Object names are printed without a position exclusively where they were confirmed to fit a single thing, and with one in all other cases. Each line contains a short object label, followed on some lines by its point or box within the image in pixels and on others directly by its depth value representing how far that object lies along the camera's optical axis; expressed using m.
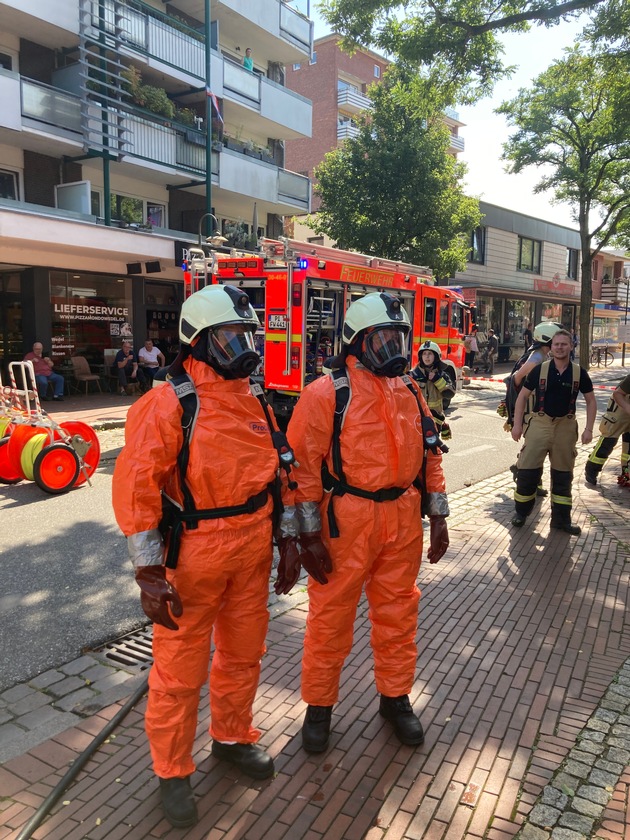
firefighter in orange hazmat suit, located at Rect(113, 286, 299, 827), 2.41
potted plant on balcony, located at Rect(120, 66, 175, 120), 16.55
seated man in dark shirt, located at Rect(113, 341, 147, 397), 16.17
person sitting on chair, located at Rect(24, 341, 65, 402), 14.02
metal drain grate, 3.79
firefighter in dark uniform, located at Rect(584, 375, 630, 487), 7.43
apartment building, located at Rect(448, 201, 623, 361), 30.11
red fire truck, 9.94
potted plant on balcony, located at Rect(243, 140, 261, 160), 20.81
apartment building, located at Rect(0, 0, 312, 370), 14.67
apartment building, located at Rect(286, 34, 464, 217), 32.97
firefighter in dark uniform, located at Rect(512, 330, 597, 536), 5.96
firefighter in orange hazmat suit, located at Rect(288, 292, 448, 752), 2.89
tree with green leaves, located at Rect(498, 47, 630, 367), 20.84
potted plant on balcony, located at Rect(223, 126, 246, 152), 20.22
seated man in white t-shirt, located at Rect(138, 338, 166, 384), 16.34
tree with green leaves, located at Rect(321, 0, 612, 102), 9.25
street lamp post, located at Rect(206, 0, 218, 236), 16.69
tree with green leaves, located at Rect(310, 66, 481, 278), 19.67
